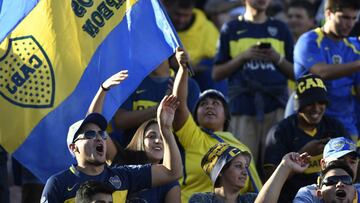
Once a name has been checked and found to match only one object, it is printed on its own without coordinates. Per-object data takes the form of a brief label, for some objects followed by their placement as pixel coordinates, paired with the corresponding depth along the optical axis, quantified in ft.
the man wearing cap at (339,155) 62.54
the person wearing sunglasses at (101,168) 58.90
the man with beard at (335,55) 74.64
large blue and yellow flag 64.28
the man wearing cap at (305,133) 69.26
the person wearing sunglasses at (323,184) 60.70
